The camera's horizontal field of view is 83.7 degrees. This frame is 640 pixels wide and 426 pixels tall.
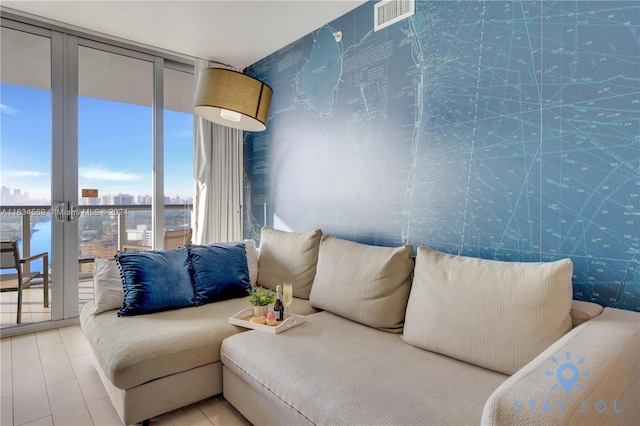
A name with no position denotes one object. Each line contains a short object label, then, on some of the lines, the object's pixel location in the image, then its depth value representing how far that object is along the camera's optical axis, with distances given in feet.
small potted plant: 7.00
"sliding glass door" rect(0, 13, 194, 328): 9.99
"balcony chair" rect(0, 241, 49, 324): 9.81
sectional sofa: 3.52
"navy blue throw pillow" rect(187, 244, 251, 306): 8.23
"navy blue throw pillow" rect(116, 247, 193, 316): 7.26
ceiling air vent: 7.86
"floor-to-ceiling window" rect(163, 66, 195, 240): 12.44
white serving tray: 6.50
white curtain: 12.89
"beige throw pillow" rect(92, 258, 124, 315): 7.47
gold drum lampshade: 6.19
